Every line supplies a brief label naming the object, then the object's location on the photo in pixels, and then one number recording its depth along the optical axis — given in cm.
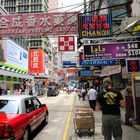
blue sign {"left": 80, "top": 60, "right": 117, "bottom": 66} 1260
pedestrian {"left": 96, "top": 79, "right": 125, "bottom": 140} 662
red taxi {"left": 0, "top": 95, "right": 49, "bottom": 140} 729
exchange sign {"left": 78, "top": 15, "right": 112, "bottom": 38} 1243
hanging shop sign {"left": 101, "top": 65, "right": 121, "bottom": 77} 1436
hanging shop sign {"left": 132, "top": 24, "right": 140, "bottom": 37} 1047
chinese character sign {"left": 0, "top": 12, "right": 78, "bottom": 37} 1891
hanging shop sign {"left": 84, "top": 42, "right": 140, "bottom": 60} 973
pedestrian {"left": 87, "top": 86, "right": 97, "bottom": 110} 2036
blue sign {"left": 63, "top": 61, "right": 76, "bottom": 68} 3947
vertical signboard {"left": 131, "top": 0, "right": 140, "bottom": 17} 926
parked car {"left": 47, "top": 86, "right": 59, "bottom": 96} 5625
